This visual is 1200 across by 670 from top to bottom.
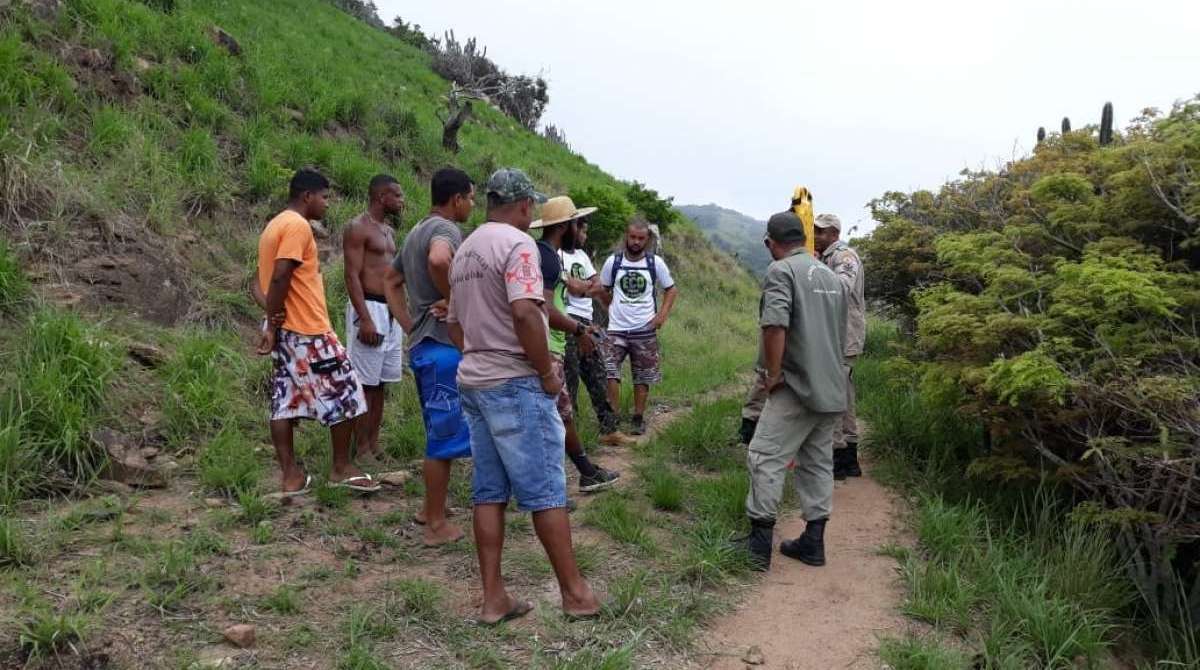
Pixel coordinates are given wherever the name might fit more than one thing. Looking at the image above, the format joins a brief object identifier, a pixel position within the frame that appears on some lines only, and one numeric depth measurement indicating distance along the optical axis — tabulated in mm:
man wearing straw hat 4410
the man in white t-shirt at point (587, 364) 5863
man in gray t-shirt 3779
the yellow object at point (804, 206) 5969
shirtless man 4867
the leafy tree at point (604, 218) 13812
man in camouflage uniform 5125
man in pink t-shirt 3088
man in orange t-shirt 4137
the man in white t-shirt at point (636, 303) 6250
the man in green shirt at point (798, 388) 3840
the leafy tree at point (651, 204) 17172
